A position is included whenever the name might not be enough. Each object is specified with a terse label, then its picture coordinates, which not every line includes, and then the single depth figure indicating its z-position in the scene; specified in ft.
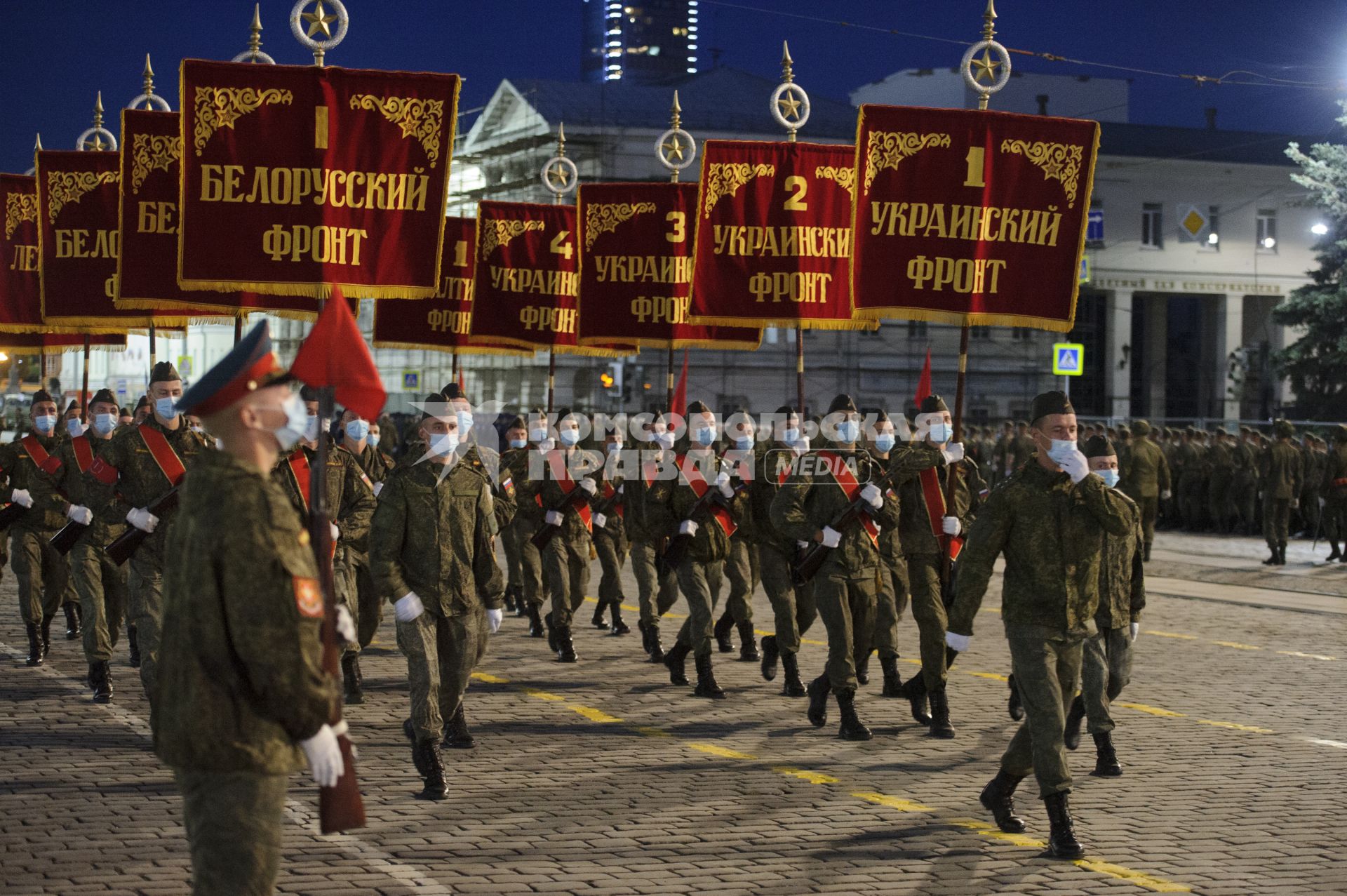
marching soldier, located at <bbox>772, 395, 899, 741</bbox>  34.19
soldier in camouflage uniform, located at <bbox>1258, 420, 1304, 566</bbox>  77.77
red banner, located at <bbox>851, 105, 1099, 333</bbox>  39.50
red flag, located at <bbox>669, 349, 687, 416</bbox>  57.98
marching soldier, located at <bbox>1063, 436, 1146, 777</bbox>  31.35
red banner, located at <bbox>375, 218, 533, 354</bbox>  64.08
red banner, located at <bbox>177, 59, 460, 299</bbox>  36.63
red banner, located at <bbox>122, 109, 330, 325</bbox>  46.01
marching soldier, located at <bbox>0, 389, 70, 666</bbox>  43.62
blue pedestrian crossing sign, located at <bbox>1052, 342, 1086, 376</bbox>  96.12
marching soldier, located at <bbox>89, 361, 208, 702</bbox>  35.68
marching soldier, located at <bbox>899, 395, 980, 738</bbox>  36.47
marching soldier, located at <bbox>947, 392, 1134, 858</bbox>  24.88
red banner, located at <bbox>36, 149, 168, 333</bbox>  54.65
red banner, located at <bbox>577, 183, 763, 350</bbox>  56.70
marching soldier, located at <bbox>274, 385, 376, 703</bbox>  38.88
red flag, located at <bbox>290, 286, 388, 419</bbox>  20.20
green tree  119.85
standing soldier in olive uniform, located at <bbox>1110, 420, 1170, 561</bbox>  75.15
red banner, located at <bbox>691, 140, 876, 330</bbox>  50.78
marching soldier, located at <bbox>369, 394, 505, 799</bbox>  28.86
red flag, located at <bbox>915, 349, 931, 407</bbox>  45.21
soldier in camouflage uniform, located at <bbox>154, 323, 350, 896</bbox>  14.97
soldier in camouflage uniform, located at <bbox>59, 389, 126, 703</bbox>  37.55
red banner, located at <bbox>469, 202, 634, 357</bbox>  63.21
